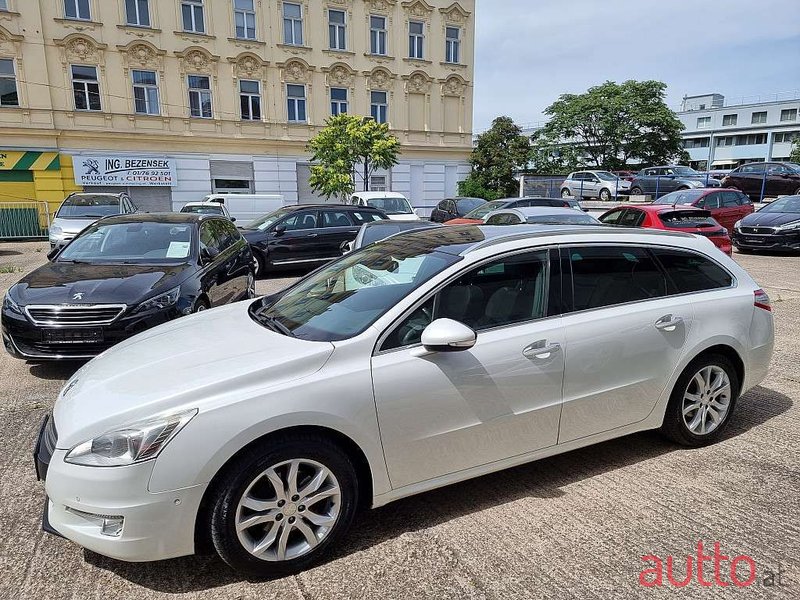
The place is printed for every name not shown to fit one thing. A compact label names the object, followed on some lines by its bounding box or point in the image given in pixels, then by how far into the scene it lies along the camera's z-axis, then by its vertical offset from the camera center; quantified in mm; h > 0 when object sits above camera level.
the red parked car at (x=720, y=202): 16078 -875
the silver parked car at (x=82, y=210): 14633 -1035
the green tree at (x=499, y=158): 32844 +781
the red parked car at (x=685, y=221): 10461 -922
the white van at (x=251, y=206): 22172 -1298
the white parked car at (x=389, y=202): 18078 -955
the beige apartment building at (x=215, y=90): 23719 +3810
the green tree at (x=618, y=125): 44969 +3658
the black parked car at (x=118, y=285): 5055 -1093
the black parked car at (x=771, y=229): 14000 -1430
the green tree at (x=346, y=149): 24000 +962
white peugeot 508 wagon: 2432 -1051
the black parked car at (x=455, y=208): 21891 -1380
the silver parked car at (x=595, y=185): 29375 -708
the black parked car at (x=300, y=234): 12117 -1327
